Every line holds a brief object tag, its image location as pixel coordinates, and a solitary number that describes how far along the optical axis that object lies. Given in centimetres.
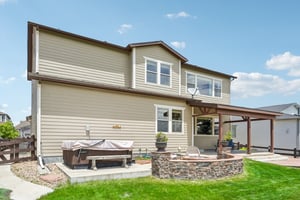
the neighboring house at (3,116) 5494
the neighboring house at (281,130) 2017
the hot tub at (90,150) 858
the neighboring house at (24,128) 4533
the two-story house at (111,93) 1018
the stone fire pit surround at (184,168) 825
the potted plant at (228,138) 1735
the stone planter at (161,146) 911
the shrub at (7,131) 1934
